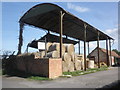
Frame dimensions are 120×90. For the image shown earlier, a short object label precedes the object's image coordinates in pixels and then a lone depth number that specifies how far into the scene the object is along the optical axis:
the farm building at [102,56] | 30.08
